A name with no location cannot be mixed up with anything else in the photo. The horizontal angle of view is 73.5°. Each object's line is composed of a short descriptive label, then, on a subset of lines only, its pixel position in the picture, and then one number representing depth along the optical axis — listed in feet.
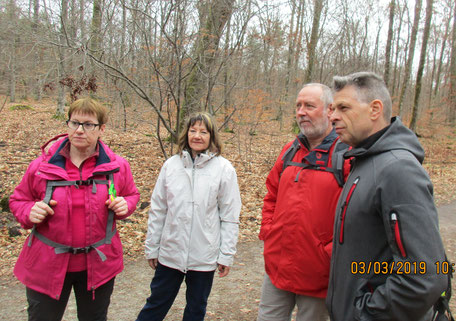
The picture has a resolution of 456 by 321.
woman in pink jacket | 6.52
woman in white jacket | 8.00
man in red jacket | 6.48
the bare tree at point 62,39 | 15.41
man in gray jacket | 4.17
